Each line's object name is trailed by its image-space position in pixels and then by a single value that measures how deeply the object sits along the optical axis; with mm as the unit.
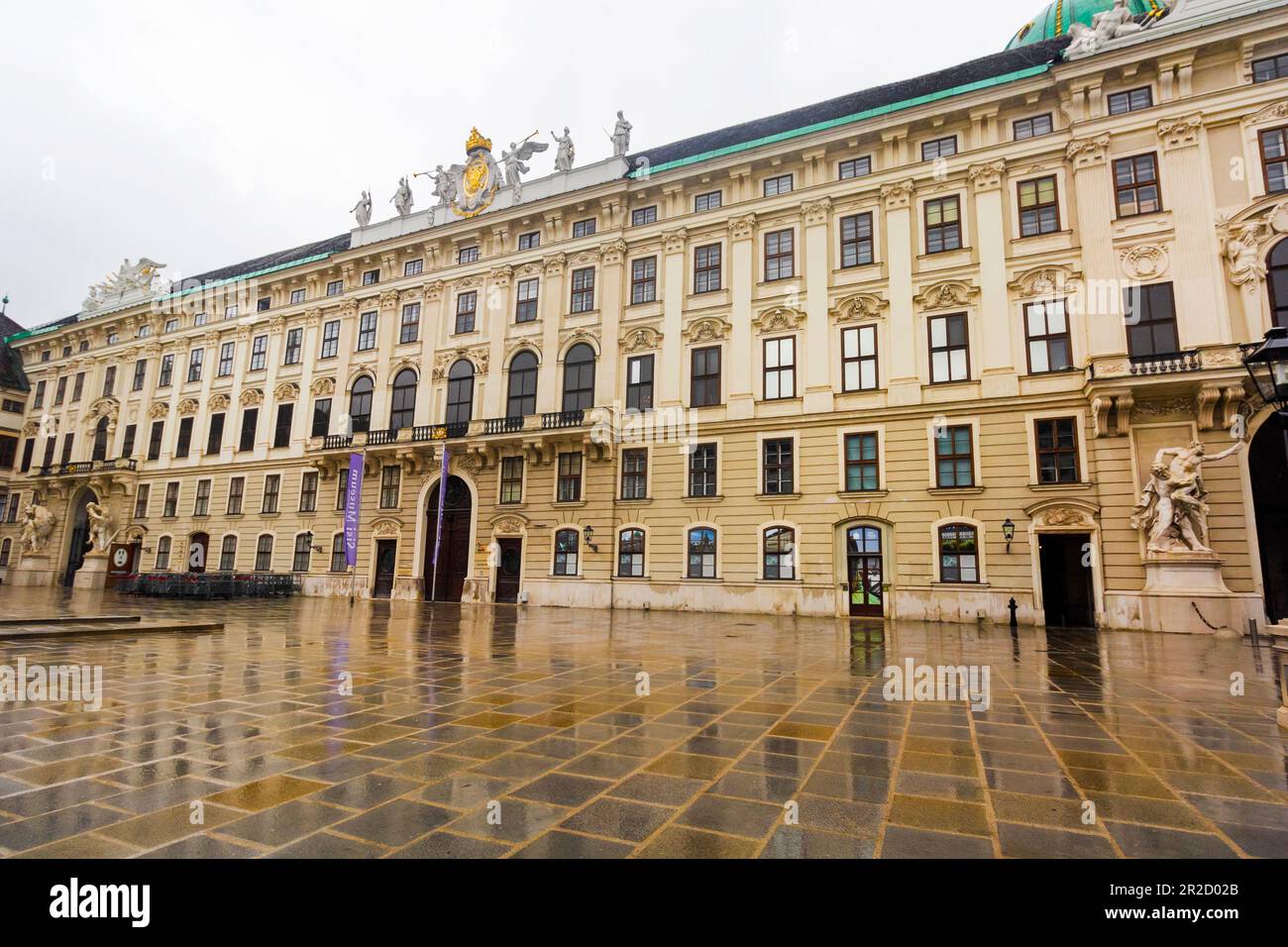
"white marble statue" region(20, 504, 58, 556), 38188
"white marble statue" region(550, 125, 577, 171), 29344
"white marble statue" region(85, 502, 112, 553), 35312
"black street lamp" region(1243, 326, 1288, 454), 6238
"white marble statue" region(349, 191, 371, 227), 34019
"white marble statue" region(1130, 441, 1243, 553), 16781
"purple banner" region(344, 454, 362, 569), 27844
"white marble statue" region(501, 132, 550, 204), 30234
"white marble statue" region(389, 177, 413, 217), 32875
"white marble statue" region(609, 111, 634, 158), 28266
